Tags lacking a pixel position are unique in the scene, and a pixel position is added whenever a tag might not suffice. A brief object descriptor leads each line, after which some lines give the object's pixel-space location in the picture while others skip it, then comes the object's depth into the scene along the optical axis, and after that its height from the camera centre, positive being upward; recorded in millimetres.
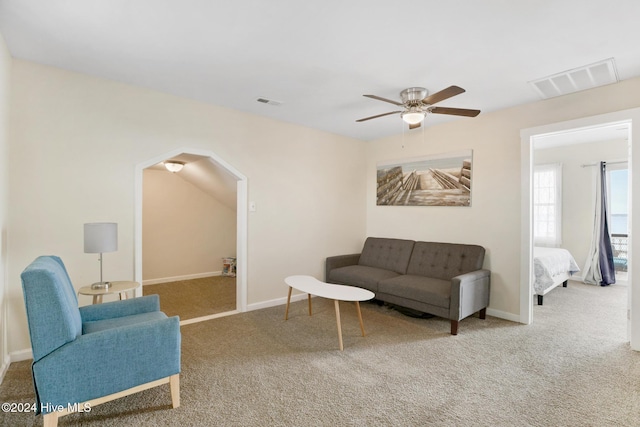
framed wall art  4208 +497
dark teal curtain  5489 -527
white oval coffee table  3068 -779
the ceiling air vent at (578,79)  2707 +1249
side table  2604 -623
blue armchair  1692 -799
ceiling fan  2939 +1030
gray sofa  3402 -777
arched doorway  3713 -59
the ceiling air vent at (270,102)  3557 +1296
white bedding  4316 -796
